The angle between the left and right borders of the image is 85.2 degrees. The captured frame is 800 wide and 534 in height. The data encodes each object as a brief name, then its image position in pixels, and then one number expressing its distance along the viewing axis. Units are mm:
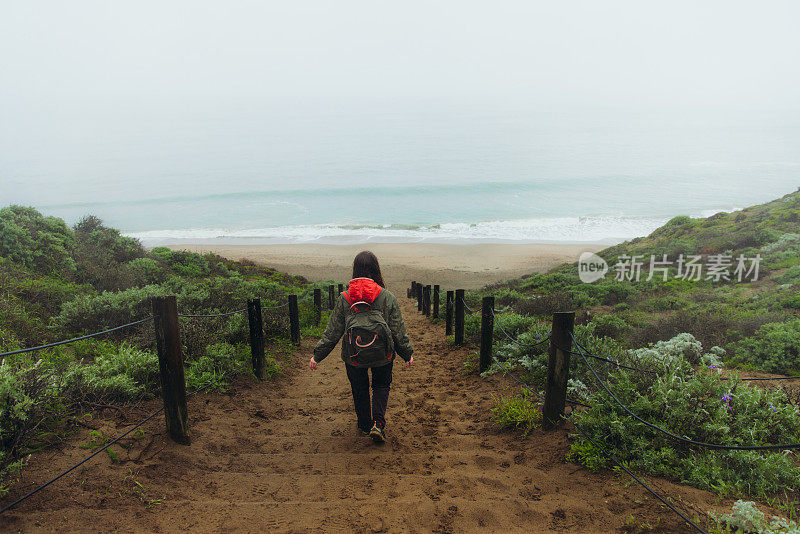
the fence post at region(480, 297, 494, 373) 5941
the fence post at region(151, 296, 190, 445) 3682
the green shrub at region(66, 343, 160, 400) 3955
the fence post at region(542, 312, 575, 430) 3894
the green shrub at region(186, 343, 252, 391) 4969
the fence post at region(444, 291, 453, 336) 8821
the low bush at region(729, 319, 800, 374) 5742
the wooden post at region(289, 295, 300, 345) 8008
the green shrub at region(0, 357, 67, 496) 3000
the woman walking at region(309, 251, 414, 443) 3887
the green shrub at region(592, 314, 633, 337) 7328
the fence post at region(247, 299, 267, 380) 5629
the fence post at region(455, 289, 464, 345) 7818
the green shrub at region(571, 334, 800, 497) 2967
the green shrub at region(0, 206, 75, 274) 9016
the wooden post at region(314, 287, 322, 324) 10170
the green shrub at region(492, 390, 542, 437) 4227
